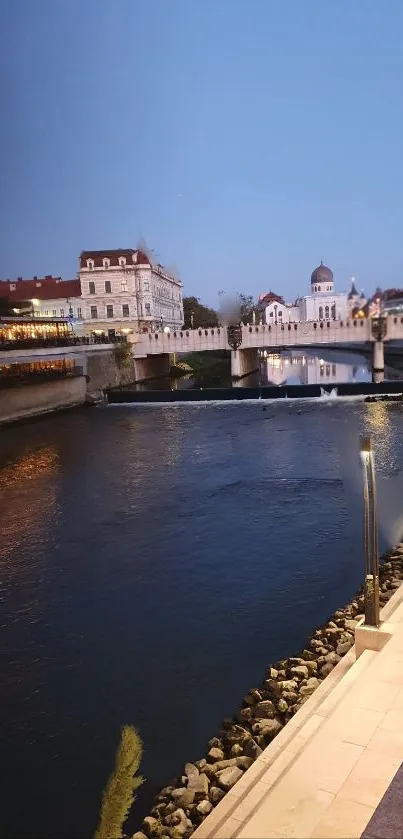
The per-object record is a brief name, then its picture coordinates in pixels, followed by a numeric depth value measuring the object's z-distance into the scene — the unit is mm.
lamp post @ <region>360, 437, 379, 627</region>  9320
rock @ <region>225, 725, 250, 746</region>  8477
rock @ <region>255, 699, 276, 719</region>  9125
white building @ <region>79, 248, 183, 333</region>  82375
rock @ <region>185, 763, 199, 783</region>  7824
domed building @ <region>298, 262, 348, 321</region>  124400
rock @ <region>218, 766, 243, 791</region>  7379
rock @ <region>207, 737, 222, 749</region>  8680
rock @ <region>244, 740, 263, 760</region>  7922
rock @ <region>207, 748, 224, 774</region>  8289
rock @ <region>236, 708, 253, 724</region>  9258
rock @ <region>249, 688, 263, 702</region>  9703
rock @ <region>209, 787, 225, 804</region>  7180
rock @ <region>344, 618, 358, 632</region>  11320
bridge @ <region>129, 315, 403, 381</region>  60094
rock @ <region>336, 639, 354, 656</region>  10289
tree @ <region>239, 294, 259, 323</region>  132250
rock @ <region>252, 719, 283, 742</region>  8461
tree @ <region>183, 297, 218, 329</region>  115688
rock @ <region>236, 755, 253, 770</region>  7758
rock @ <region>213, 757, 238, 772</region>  7875
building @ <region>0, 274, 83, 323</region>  83312
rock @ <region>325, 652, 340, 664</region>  10086
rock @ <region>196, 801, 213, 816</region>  6996
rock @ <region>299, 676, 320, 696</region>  9375
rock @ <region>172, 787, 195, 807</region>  7367
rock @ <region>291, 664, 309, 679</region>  9930
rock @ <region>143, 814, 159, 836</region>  7133
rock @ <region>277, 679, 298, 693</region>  9609
